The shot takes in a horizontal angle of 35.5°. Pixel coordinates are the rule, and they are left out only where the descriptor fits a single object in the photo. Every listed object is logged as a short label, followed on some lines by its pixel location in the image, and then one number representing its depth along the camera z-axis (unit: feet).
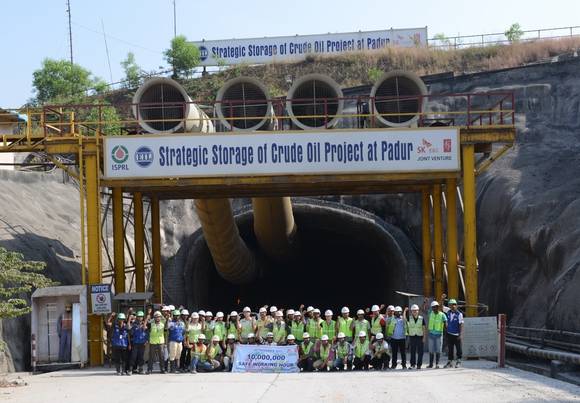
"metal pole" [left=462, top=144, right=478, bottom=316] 82.53
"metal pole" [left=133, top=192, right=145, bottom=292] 94.94
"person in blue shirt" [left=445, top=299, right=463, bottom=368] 71.61
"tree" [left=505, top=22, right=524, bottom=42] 222.52
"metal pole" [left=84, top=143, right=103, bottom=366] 80.48
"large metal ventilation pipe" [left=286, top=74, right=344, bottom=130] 85.87
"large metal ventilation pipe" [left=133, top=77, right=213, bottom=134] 85.40
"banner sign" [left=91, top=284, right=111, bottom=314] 79.30
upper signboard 216.74
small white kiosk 77.41
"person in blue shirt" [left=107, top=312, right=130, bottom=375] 71.61
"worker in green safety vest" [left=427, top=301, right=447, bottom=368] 71.41
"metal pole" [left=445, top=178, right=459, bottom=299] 84.69
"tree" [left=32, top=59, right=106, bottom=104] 255.29
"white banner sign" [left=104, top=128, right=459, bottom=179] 83.25
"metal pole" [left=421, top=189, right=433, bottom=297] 101.81
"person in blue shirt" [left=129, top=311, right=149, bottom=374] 72.18
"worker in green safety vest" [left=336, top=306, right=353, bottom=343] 73.20
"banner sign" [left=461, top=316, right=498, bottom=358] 74.08
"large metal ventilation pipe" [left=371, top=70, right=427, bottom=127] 85.71
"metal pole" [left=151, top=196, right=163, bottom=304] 99.09
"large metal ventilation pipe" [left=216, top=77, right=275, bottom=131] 85.40
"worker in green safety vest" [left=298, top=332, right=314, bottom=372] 72.90
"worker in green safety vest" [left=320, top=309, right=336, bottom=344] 73.72
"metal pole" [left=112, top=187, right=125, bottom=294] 88.00
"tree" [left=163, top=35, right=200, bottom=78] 224.12
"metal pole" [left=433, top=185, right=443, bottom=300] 95.76
